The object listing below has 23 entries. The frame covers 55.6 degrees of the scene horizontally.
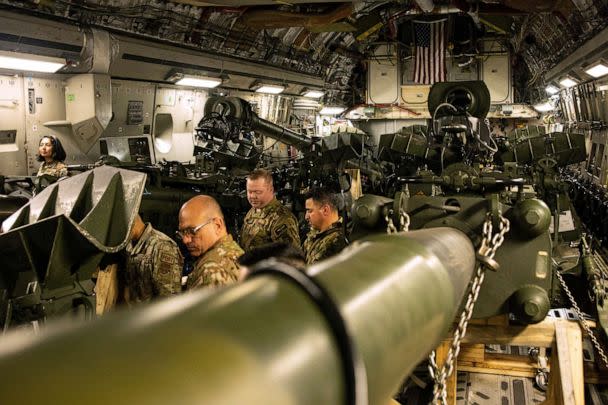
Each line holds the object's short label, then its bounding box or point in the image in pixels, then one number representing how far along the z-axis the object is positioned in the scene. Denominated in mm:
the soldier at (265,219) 5355
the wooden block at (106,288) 3789
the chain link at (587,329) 3463
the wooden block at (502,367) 4785
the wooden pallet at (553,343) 3354
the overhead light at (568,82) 13688
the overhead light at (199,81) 11205
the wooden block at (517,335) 3480
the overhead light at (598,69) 10421
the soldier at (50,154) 7824
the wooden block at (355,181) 9893
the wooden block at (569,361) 3309
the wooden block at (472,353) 4852
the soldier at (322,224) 4609
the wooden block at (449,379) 3732
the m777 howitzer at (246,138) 10070
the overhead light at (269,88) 14270
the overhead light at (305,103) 18659
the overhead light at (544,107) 19844
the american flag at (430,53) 16578
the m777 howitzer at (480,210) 3279
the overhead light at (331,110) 21156
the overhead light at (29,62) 7164
